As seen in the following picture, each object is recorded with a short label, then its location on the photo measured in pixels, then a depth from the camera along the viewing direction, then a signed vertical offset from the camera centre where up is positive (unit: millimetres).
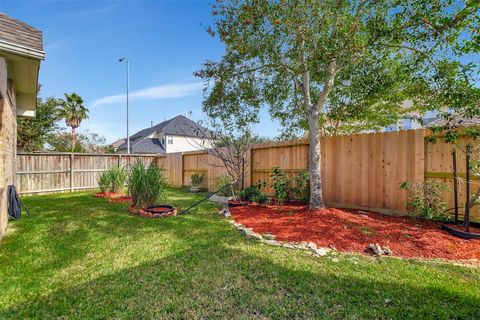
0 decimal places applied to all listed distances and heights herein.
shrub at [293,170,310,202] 6199 -638
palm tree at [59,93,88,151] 19594 +4004
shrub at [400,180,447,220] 4297 -689
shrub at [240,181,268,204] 6426 -918
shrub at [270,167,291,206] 5945 -637
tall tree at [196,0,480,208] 4020 +2102
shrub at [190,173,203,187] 10195 -795
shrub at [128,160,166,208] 5770 -602
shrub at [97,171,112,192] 8398 -713
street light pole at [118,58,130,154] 17780 +7028
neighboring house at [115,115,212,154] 25150 +2274
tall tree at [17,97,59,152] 15016 +2137
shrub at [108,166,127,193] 8406 -611
